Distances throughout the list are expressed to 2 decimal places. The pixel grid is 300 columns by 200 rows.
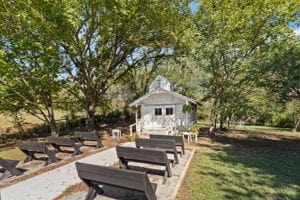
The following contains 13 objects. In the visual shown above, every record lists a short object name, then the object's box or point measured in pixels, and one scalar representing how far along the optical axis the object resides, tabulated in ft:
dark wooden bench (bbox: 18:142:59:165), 26.30
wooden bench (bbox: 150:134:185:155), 30.58
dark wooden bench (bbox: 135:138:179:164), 25.80
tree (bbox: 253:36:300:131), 33.06
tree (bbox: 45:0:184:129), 44.27
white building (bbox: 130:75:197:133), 58.34
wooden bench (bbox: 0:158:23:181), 21.91
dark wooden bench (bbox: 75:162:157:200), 13.34
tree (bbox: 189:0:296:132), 45.98
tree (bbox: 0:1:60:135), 41.29
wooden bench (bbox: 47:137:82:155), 29.40
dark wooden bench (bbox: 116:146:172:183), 19.57
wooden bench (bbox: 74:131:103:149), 35.55
